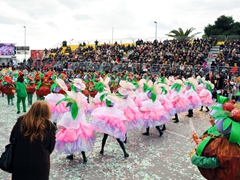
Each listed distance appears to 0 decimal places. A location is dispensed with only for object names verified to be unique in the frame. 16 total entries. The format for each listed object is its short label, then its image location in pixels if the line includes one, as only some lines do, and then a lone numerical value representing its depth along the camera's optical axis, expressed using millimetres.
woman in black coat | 2760
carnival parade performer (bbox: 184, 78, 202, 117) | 9844
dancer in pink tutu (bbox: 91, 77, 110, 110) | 7771
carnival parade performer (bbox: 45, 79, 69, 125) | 7240
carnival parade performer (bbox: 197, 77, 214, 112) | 10500
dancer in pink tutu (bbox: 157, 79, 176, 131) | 7925
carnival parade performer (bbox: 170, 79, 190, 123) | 9062
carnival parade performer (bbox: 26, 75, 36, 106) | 11508
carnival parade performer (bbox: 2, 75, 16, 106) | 11556
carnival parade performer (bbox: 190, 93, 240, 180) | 2779
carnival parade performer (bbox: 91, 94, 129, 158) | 5484
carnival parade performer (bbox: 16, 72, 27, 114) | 9562
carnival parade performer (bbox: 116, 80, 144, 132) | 6531
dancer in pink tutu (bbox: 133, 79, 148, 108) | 7855
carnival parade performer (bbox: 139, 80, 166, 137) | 7012
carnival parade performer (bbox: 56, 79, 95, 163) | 4949
